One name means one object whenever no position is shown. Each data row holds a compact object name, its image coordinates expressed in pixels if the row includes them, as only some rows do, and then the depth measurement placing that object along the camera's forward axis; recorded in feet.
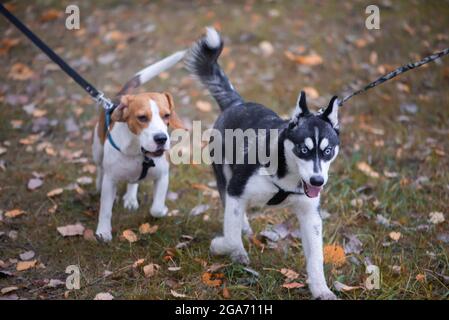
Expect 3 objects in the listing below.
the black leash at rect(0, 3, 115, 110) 13.51
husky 10.29
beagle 11.93
